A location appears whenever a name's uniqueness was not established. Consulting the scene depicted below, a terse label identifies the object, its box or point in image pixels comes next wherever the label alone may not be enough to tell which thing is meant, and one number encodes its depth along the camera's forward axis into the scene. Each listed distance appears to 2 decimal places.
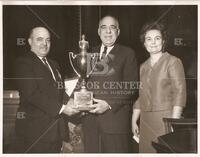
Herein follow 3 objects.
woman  1.80
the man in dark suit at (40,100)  1.80
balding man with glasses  1.81
